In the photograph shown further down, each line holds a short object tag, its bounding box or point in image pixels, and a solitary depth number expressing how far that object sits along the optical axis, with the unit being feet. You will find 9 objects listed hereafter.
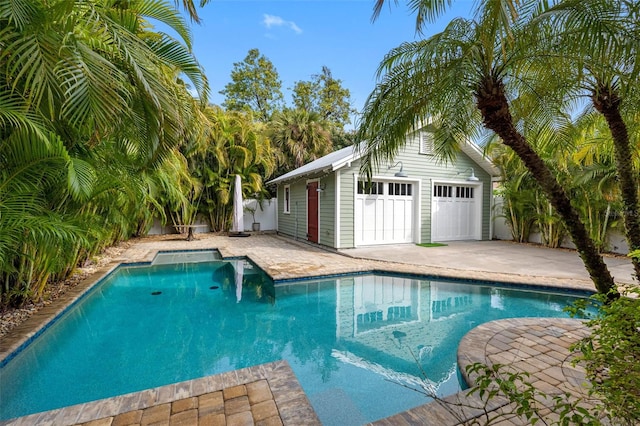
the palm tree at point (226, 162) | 43.91
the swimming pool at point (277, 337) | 9.64
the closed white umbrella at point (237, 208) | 42.24
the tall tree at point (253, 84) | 79.06
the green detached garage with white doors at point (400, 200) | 32.14
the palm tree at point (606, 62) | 8.09
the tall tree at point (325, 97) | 81.97
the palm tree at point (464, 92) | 9.18
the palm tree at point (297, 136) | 58.90
